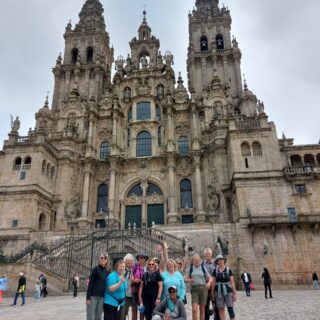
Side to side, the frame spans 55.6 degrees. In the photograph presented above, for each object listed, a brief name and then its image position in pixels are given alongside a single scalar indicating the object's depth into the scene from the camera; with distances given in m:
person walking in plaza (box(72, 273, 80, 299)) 16.06
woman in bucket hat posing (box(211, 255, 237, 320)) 6.83
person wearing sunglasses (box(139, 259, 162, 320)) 6.21
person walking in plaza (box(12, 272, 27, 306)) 13.84
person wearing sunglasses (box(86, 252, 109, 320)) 5.68
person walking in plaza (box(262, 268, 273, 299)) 13.88
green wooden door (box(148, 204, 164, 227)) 32.53
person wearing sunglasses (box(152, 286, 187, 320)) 5.40
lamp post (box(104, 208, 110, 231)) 30.83
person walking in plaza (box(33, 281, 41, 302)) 15.20
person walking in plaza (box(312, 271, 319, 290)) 20.05
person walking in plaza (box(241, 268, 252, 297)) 15.48
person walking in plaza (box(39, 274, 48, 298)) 17.45
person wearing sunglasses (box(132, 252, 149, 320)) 6.62
